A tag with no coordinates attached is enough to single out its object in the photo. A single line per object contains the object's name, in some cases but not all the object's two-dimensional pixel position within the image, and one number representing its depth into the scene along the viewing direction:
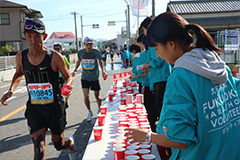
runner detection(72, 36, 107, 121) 6.85
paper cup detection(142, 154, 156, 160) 2.06
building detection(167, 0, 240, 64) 20.48
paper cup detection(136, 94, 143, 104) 4.26
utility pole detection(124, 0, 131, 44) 31.52
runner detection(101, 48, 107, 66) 26.50
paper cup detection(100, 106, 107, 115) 3.78
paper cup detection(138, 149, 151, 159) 2.16
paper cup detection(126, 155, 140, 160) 2.06
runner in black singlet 3.36
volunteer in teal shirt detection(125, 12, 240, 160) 1.40
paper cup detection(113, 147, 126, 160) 2.22
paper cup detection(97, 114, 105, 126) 3.42
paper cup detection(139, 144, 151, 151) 2.29
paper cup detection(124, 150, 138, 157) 2.13
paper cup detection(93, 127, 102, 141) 2.92
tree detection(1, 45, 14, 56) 28.86
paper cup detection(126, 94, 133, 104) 4.26
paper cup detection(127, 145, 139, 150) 2.26
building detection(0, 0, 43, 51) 31.23
